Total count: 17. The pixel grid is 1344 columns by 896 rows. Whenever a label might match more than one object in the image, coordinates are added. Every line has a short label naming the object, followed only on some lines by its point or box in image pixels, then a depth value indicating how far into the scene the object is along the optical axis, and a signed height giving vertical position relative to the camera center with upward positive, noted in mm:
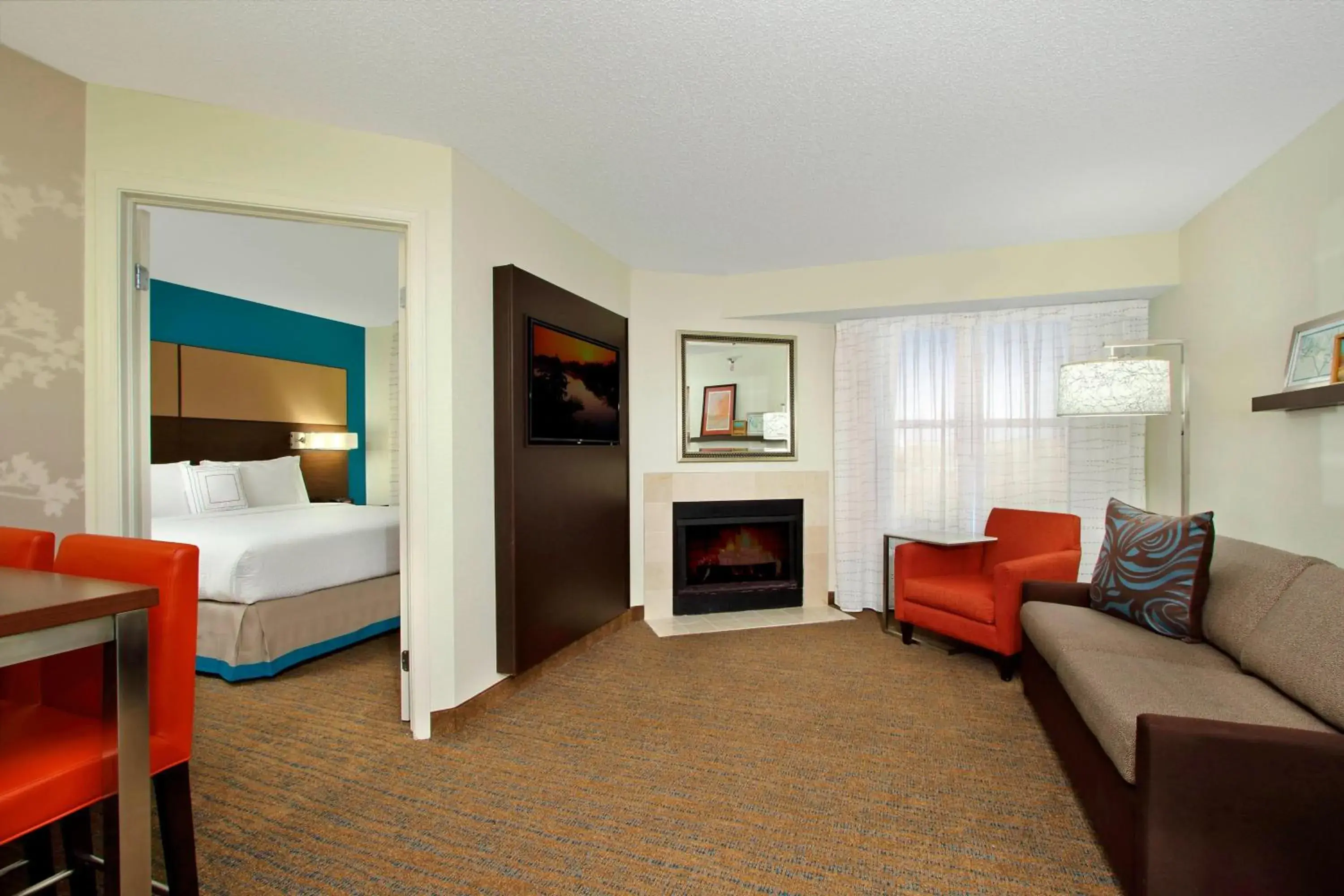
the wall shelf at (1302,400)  2164 +177
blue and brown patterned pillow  2297 -514
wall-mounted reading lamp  5742 +63
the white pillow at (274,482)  4926 -285
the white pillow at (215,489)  4430 -301
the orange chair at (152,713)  1217 -605
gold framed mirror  4441 +373
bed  3084 -761
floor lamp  2992 +288
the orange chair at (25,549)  1545 -258
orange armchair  3119 -779
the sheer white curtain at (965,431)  3988 +100
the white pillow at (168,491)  4266 -299
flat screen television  3084 +332
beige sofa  1377 -739
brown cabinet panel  2865 -358
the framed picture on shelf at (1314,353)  2273 +360
